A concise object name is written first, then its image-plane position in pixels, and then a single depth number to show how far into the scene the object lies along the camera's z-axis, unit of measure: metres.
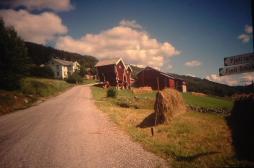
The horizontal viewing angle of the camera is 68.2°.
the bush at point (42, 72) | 65.62
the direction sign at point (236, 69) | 5.57
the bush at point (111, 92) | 30.01
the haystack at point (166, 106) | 13.44
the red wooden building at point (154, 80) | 50.34
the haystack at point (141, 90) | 38.68
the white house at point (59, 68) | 80.06
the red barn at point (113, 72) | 52.19
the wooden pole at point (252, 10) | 5.32
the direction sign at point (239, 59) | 5.52
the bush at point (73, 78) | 65.12
